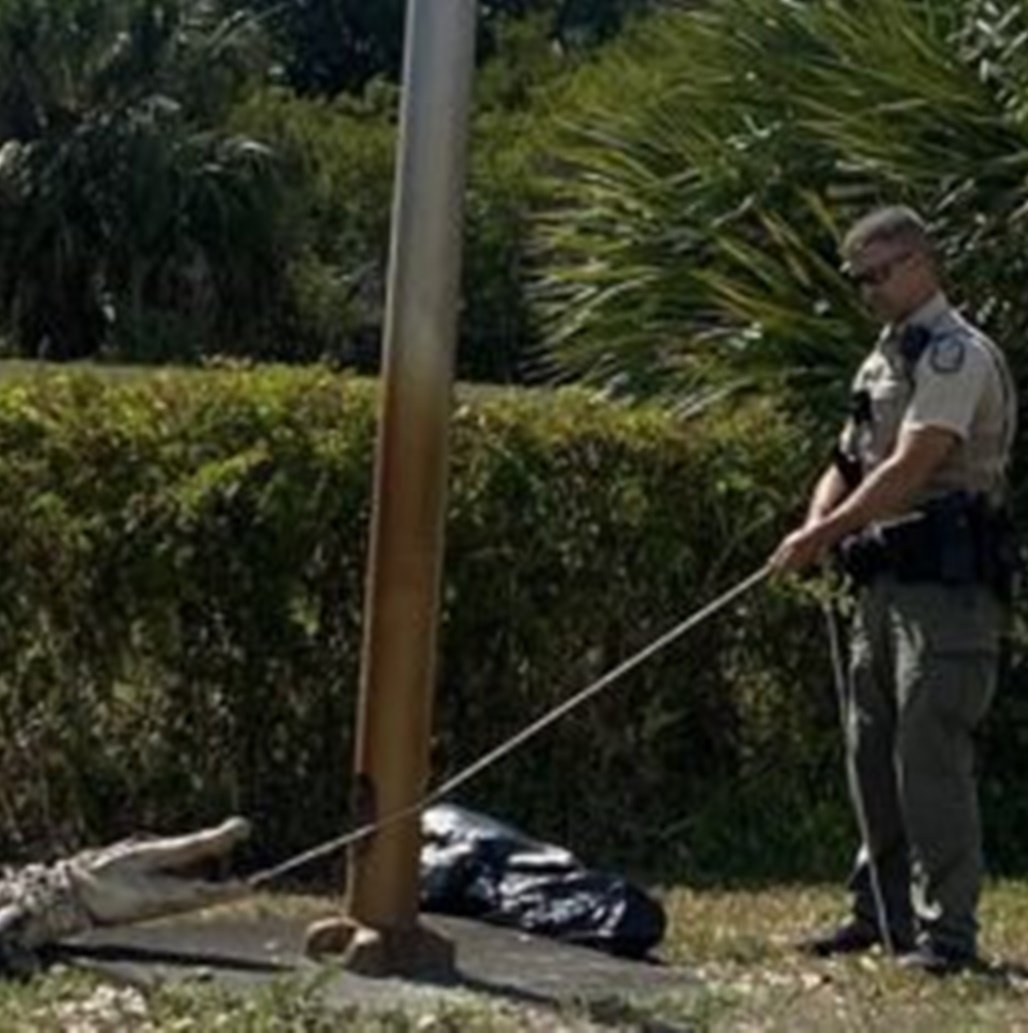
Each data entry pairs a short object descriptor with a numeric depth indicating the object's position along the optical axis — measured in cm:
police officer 774
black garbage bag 823
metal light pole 747
